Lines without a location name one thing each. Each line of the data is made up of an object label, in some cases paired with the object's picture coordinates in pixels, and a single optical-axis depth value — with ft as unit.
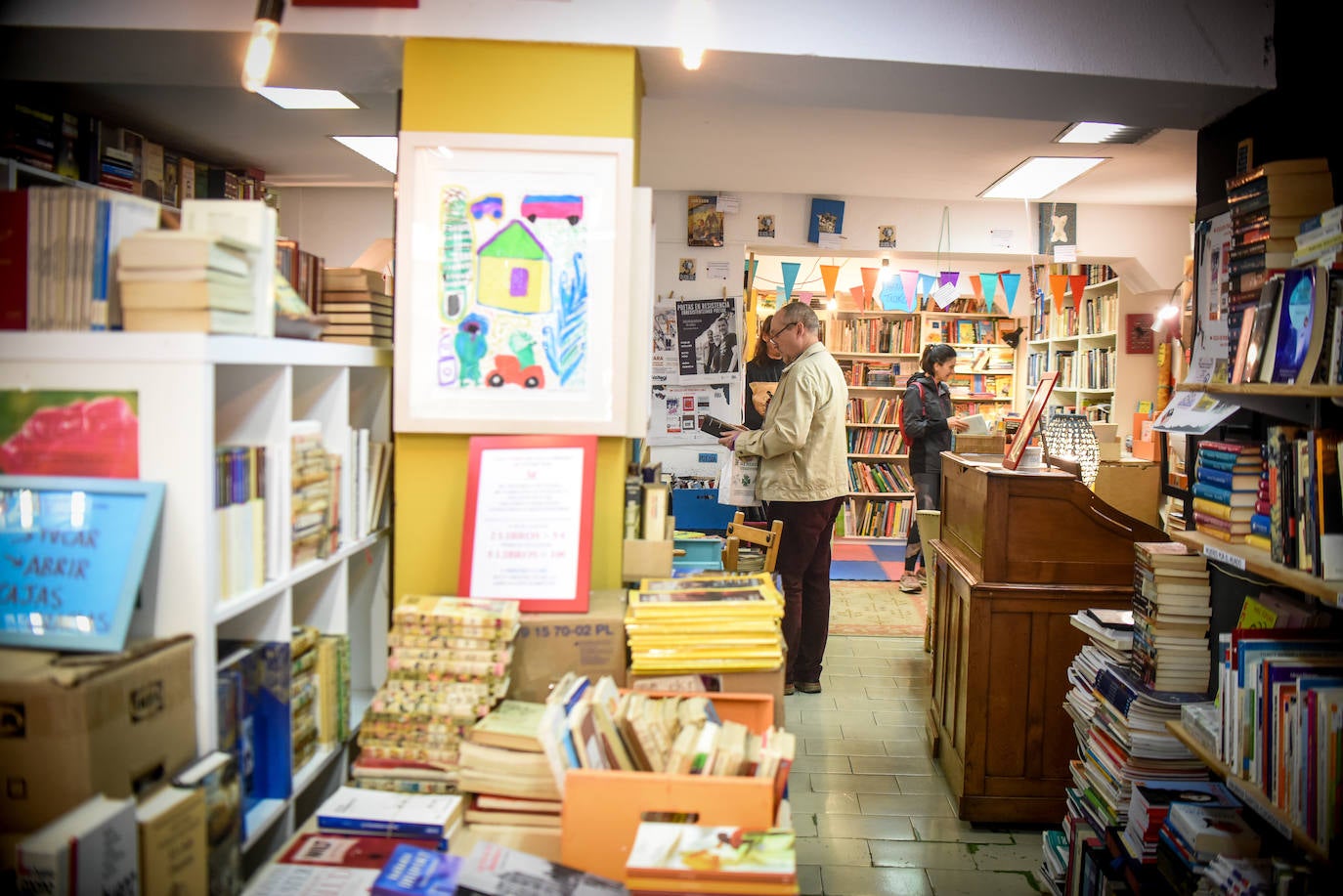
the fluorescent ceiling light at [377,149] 15.39
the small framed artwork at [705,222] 19.98
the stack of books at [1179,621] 8.04
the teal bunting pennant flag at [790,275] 21.74
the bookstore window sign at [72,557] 5.19
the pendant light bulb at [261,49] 6.43
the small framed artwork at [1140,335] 22.07
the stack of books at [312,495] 6.77
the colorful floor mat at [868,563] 22.97
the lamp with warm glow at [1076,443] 12.04
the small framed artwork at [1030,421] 10.30
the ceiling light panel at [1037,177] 16.37
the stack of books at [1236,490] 7.07
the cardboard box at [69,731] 4.69
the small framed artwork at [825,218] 20.07
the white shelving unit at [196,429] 5.39
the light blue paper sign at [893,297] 23.39
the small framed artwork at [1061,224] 20.53
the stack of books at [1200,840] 6.73
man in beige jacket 13.35
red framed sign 7.73
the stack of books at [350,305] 8.21
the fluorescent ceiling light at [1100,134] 13.58
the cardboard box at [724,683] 7.30
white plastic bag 14.16
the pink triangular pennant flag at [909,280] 22.97
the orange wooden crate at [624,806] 5.67
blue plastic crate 18.67
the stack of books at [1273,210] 7.28
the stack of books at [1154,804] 7.61
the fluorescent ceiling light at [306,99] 12.22
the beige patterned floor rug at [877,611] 18.24
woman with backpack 20.27
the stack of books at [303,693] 6.82
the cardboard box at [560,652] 7.47
